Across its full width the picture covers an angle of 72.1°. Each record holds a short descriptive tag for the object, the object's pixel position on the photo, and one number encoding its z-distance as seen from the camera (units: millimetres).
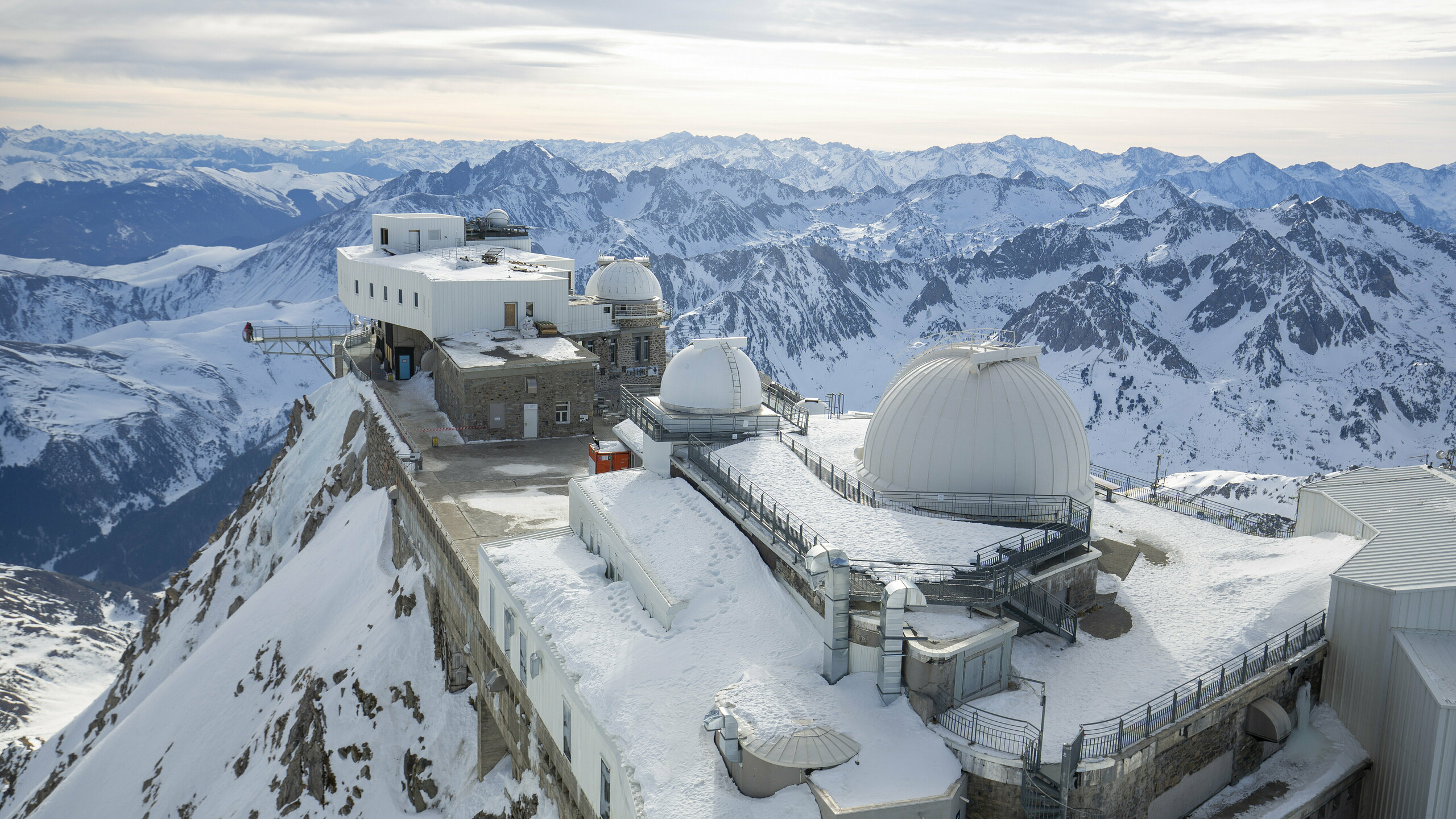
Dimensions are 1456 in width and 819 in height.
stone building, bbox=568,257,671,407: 64812
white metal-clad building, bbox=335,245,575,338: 55688
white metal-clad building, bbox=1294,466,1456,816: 25359
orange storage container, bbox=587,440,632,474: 39250
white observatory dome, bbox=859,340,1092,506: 28719
